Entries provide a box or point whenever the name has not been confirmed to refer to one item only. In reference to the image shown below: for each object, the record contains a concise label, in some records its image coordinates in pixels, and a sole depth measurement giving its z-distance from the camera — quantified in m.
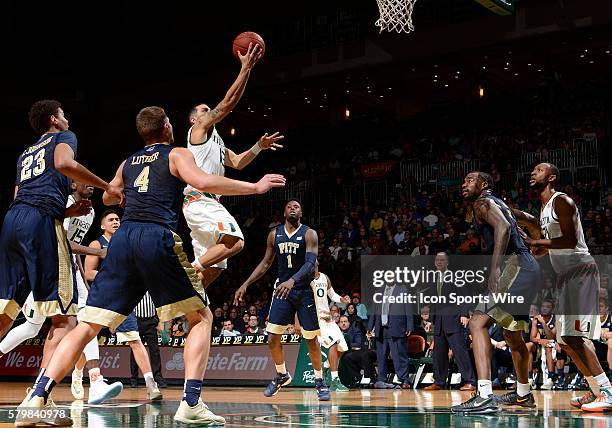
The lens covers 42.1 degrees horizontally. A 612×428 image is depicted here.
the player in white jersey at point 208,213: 7.32
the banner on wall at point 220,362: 15.04
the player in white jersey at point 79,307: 6.90
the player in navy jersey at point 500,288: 7.43
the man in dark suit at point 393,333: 14.10
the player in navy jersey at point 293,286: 9.91
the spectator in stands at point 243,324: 17.00
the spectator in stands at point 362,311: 15.77
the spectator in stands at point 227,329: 16.96
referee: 13.11
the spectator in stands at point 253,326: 16.50
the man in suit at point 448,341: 12.82
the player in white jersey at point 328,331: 13.49
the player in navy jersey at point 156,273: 5.29
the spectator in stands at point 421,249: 18.31
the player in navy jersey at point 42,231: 6.17
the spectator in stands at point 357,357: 14.92
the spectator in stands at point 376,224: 21.70
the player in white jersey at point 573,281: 7.61
